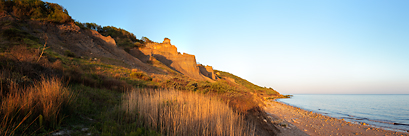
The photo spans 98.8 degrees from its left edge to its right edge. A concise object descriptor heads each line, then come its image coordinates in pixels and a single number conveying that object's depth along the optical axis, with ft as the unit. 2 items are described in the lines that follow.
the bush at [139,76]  58.15
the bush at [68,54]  70.18
